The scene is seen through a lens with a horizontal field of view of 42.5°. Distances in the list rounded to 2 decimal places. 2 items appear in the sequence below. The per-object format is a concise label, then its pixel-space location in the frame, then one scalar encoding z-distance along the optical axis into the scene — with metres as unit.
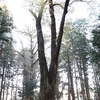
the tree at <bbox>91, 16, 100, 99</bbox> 10.41
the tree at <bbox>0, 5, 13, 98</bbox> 11.02
